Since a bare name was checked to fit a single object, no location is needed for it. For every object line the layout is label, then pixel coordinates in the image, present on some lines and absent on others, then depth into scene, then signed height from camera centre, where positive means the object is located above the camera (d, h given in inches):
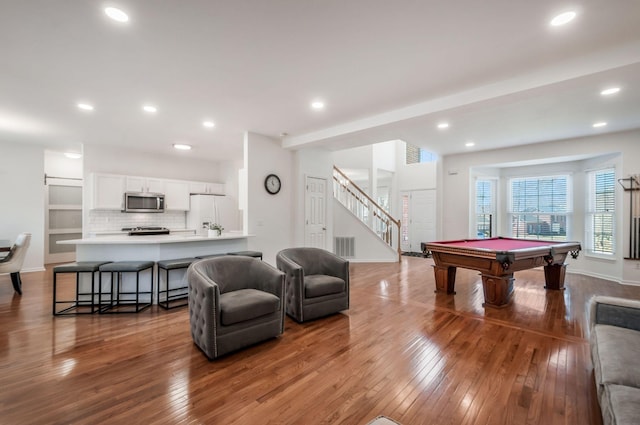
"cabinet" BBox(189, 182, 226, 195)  304.9 +24.5
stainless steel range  260.1 -18.0
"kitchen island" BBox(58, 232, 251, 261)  163.3 -21.7
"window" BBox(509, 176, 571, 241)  269.7 +6.6
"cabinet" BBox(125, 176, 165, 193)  264.8 +23.9
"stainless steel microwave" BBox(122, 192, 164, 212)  260.4 +7.7
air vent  305.9 -35.1
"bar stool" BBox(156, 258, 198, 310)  157.8 -45.7
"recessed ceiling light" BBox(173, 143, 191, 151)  249.8 +55.3
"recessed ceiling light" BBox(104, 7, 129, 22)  85.9 +58.3
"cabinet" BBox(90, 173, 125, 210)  247.1 +15.9
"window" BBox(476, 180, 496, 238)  304.2 +9.8
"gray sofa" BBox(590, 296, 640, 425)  54.6 -33.4
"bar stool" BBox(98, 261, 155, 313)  150.7 -44.6
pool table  154.6 -27.1
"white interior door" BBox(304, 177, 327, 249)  253.1 -0.1
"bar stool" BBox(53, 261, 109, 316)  146.5 -46.1
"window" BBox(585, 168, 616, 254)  232.7 +2.5
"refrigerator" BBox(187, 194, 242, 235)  290.8 -1.3
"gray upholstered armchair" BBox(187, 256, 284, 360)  101.9 -34.0
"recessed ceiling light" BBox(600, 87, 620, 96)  143.5 +60.9
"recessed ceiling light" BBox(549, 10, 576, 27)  88.2 +59.6
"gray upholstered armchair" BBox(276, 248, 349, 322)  136.7 -33.8
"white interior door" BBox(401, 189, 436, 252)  369.4 -7.7
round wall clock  227.1 +21.7
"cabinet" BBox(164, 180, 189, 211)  286.5 +15.3
